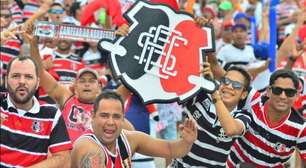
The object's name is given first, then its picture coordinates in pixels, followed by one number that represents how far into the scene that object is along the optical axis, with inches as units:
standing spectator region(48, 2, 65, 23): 811.5
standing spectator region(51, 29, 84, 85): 711.9
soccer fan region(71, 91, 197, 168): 390.8
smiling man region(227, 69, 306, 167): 450.5
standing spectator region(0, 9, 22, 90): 773.6
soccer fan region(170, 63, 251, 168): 457.3
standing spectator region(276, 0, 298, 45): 1009.0
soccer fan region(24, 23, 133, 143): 543.3
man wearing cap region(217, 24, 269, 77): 768.5
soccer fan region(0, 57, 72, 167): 384.8
